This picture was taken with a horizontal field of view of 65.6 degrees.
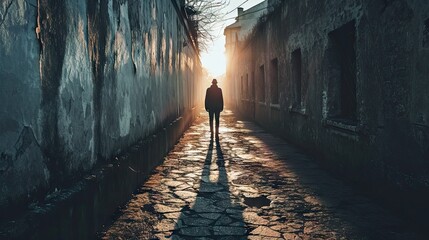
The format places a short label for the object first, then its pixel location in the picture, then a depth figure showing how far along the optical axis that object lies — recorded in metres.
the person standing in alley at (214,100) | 10.58
